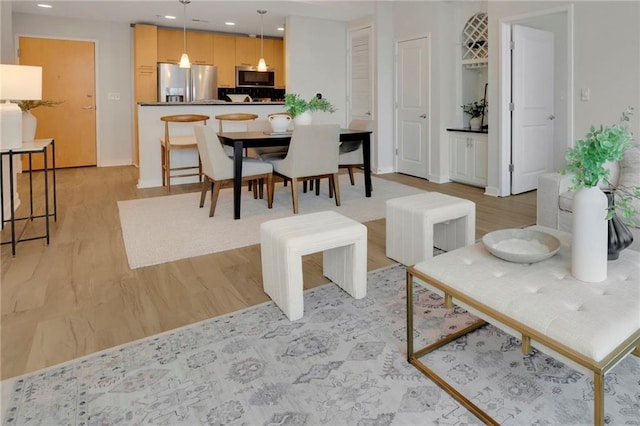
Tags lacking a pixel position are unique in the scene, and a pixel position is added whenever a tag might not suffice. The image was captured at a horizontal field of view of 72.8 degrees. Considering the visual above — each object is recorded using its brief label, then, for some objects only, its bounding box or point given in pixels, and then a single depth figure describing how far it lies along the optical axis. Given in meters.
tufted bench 1.22
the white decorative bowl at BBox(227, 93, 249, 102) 8.14
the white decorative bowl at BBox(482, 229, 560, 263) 1.70
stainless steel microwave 8.33
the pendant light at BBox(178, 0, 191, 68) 6.00
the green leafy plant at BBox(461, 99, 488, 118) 5.68
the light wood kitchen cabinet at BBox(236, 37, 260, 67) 8.31
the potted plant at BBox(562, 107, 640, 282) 1.49
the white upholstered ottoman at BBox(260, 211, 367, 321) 2.12
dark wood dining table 3.94
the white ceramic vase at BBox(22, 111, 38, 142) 3.59
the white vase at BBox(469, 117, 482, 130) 5.52
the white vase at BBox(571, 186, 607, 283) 1.52
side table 3.04
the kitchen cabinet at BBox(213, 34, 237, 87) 8.09
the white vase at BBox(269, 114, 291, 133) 4.62
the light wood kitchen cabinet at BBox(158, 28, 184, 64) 7.54
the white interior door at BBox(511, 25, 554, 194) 4.71
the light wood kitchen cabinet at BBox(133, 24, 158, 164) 7.17
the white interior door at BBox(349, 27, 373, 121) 6.60
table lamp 3.00
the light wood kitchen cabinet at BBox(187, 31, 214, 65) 7.79
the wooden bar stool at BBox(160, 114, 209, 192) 5.04
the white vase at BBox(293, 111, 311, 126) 4.62
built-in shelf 5.39
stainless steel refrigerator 7.38
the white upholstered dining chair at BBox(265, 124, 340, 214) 3.99
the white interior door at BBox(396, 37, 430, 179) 5.89
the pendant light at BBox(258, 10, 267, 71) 6.51
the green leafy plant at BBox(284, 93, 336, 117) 4.54
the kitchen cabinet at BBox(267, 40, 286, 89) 8.72
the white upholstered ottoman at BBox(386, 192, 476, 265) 2.64
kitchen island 5.55
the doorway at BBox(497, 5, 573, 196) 4.22
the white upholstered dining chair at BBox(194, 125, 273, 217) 3.87
